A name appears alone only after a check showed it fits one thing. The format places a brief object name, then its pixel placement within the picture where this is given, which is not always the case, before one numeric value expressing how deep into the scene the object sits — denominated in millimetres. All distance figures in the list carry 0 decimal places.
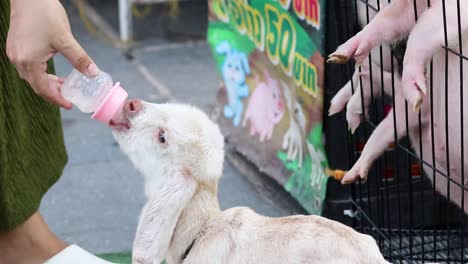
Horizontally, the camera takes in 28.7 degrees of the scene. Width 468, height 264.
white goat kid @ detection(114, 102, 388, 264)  2312
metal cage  3061
